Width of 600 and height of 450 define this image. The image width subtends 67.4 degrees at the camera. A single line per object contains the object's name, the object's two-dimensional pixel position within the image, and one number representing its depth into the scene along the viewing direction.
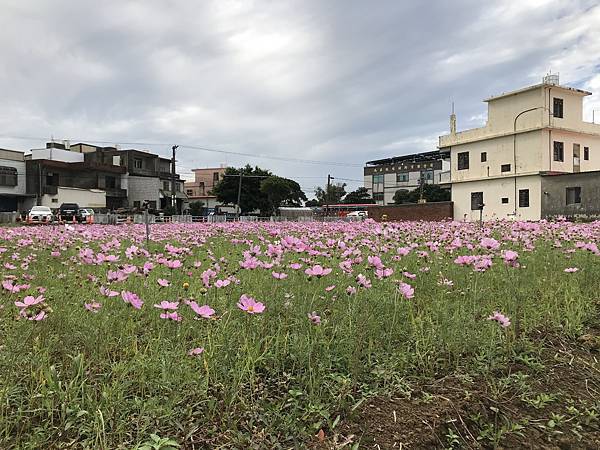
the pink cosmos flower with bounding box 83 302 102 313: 1.76
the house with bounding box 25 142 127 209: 31.36
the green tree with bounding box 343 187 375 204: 58.56
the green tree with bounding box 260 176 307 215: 38.38
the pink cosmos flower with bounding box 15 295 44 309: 1.61
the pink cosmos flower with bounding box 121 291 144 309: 1.62
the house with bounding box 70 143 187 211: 37.94
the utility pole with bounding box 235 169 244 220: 38.09
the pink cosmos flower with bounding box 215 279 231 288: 1.95
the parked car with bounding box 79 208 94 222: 20.73
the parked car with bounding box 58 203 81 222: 20.70
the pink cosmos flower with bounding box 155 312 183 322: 1.55
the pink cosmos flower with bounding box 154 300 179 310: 1.56
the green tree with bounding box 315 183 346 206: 58.81
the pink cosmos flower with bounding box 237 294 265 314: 1.64
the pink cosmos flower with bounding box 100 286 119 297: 1.84
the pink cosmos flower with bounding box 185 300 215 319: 1.55
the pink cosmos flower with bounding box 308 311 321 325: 1.86
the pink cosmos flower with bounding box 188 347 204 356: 1.48
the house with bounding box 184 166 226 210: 59.28
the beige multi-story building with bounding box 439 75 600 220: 22.98
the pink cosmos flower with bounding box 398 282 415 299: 2.03
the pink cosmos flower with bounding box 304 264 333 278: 2.15
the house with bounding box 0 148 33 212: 30.09
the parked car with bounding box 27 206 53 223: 19.77
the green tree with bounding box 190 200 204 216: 42.10
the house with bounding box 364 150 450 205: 58.12
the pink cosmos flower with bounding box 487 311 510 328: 1.87
